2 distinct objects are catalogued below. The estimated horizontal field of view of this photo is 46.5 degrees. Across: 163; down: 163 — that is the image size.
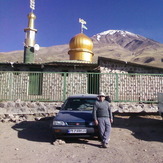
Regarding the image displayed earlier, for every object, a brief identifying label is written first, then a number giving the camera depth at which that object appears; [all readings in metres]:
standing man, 5.68
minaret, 19.91
